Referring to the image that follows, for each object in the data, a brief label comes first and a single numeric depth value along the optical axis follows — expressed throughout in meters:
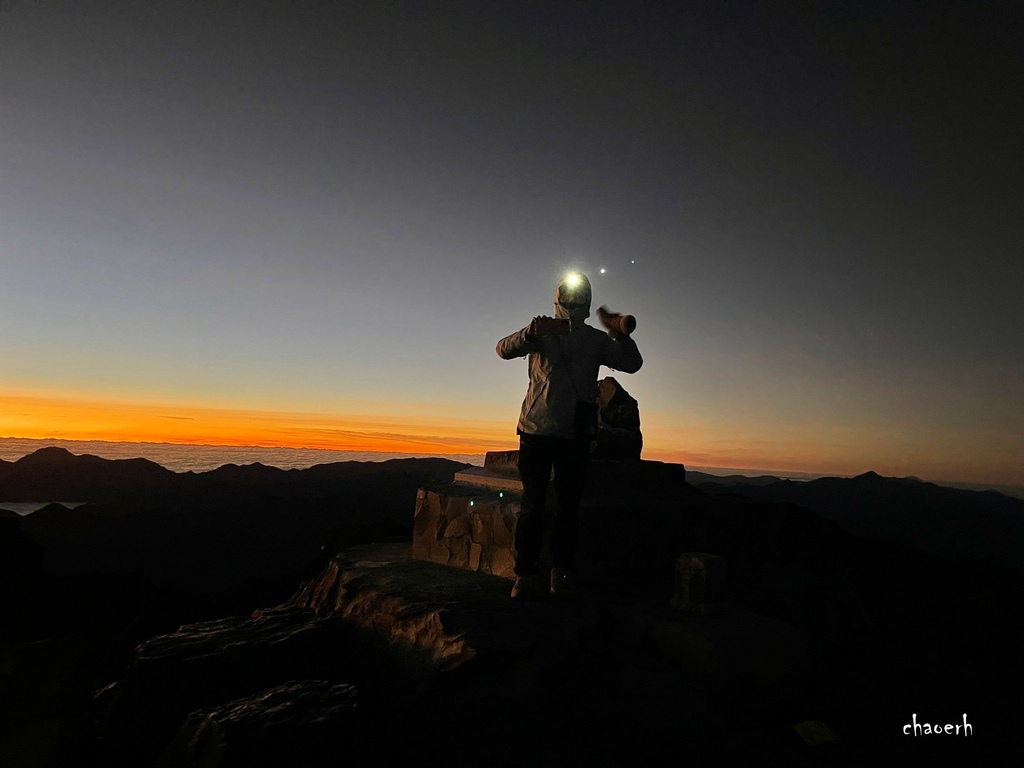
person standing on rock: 4.03
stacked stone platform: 5.33
